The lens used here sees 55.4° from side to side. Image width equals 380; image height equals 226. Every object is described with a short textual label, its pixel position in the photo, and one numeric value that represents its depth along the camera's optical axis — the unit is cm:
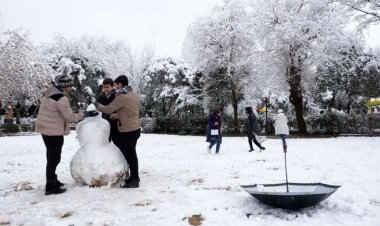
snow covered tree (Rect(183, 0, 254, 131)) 2522
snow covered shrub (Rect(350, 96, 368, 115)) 3299
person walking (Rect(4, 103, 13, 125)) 3078
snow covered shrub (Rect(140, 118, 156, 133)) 2791
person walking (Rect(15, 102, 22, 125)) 3879
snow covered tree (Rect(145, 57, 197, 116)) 3375
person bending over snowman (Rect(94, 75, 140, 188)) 619
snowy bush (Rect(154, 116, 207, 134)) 2509
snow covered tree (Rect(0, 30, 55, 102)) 1884
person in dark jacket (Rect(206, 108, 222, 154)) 1181
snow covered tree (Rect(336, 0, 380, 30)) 2039
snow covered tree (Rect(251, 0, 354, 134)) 2112
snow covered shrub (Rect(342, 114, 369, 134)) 2245
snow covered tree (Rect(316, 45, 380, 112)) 2450
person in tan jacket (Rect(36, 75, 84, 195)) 586
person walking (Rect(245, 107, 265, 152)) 1228
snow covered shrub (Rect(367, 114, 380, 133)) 2237
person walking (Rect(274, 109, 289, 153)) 1245
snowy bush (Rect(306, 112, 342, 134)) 2256
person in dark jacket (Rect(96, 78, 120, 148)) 674
